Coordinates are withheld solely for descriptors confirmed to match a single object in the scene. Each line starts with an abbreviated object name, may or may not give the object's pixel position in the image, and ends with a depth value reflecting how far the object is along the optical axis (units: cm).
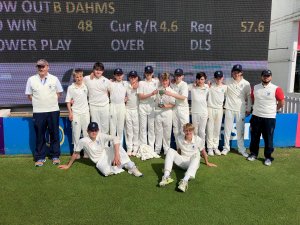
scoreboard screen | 427
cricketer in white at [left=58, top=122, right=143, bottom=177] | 323
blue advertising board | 387
